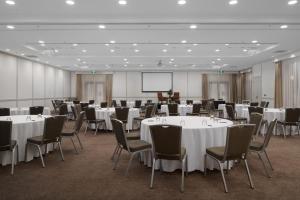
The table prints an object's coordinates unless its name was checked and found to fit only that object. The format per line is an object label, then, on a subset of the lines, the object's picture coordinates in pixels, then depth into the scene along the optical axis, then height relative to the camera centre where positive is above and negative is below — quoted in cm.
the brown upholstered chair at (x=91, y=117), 797 -62
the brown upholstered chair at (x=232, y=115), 841 -62
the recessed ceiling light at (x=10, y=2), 546 +218
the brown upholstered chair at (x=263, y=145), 398 -81
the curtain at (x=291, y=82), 1161 +80
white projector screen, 1933 +137
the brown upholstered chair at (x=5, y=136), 397 -62
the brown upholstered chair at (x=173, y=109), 967 -43
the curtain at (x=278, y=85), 1284 +68
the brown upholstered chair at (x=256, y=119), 482 -42
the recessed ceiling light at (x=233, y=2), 545 +217
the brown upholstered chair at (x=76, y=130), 536 -72
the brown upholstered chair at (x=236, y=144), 341 -66
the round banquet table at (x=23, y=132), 457 -68
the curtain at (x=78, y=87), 1962 +87
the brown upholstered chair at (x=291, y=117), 734 -57
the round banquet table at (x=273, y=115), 790 -54
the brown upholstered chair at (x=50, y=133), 451 -66
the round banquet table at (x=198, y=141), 407 -73
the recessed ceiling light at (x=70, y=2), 548 +219
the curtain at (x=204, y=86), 1969 +99
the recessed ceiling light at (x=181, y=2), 546 +218
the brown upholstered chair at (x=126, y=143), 402 -79
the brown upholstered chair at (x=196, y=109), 1015 -45
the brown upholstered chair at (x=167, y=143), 347 -64
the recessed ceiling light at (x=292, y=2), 541 +216
